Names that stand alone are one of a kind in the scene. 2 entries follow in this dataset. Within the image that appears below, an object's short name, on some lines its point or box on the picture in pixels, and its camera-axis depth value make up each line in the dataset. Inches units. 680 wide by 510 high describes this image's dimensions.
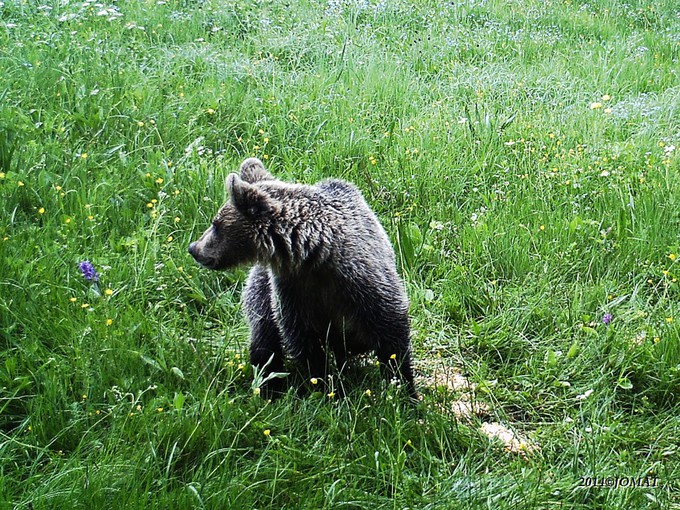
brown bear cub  142.7
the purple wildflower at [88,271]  145.3
